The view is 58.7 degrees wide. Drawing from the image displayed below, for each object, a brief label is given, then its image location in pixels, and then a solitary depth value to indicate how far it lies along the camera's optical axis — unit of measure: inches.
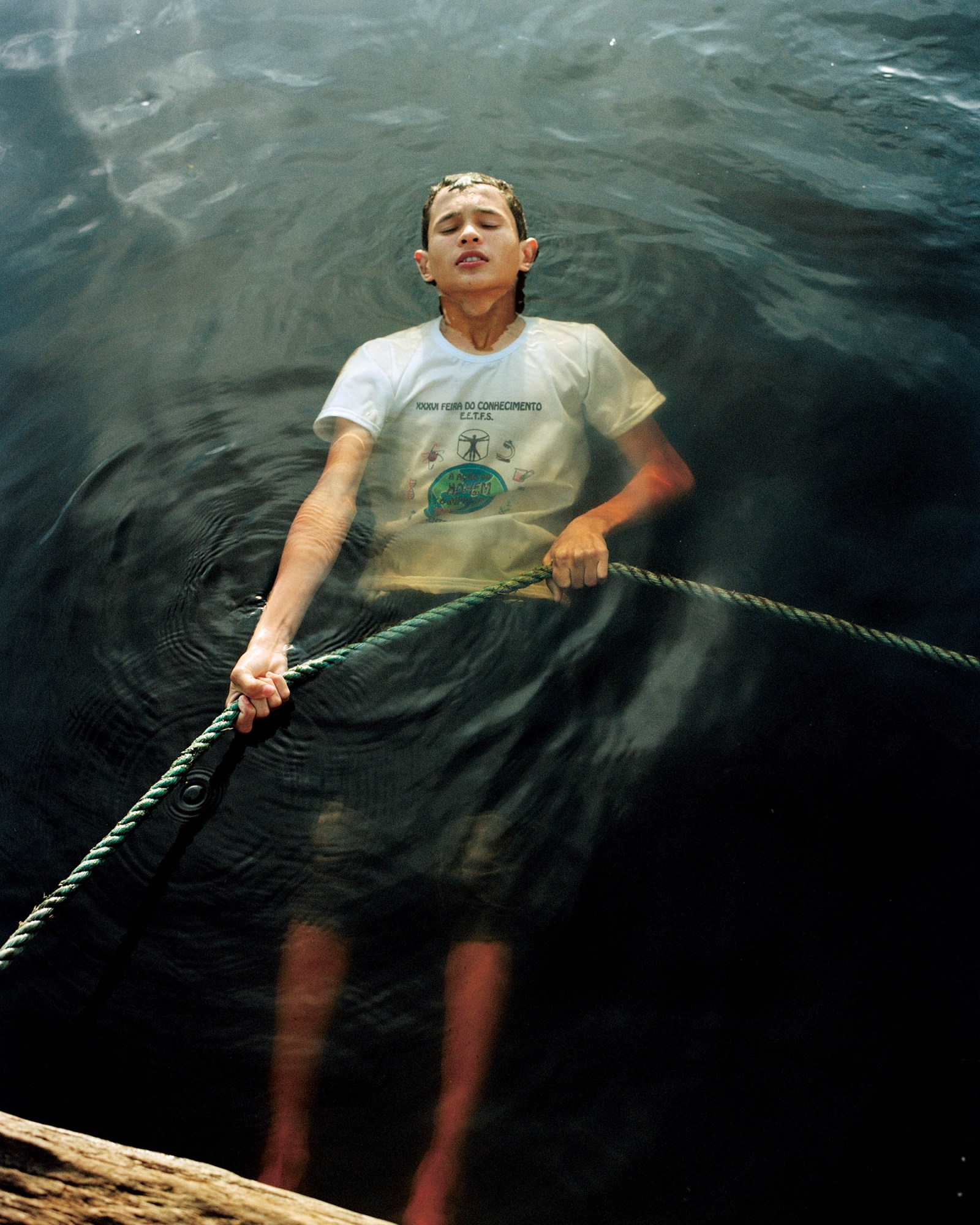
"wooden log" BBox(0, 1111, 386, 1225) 50.2
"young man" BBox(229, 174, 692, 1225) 101.3
